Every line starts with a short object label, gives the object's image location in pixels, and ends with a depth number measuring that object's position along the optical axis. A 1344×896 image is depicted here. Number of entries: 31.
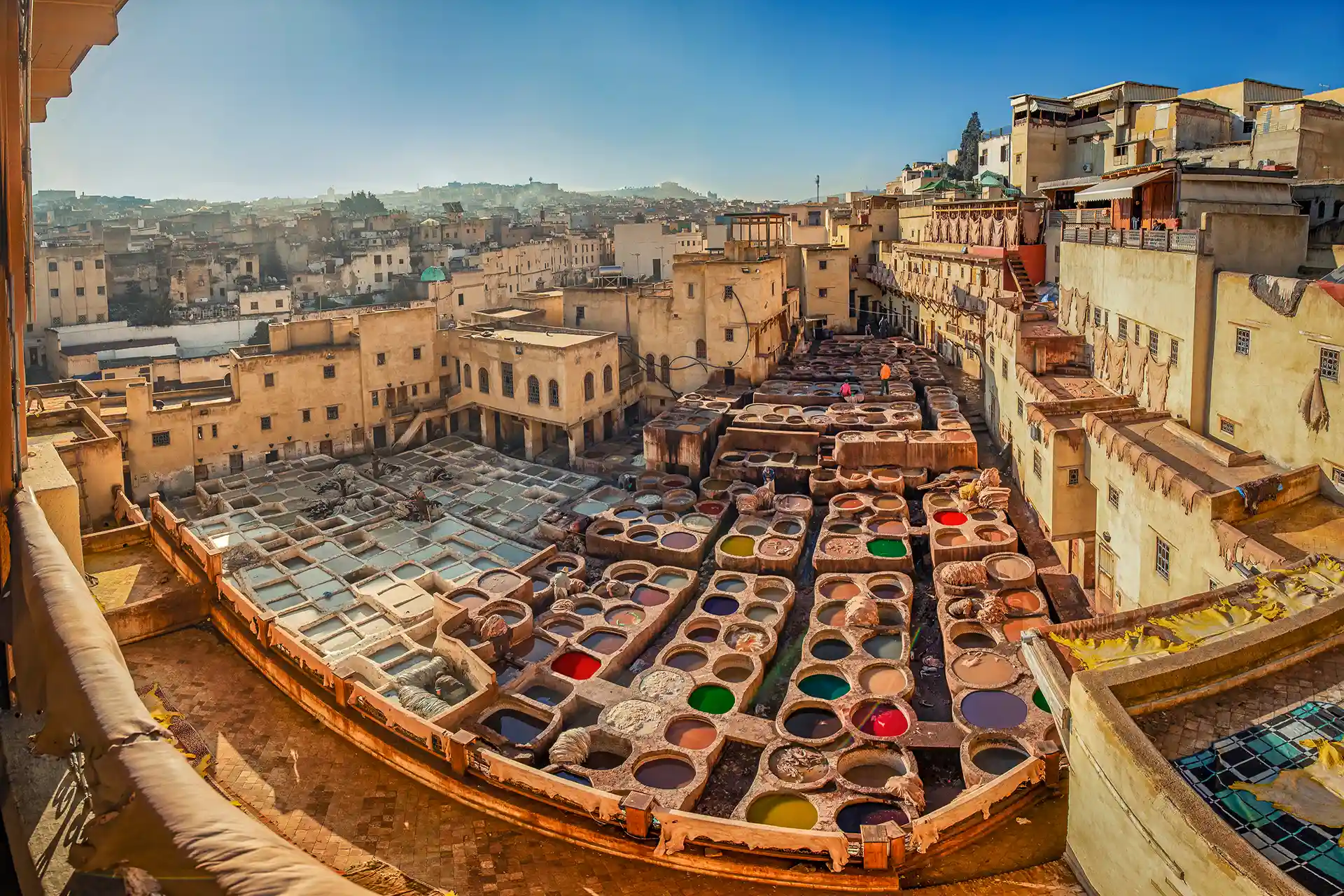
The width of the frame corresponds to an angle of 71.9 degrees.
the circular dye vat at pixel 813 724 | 17.83
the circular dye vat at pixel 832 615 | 21.62
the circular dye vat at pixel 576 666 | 20.30
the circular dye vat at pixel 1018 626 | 19.69
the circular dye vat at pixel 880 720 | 17.48
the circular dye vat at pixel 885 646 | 20.33
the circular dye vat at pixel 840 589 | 22.84
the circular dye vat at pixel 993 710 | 17.22
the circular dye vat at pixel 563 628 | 22.27
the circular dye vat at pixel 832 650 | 20.52
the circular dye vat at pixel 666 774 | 16.53
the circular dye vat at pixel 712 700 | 18.92
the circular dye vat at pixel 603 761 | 17.56
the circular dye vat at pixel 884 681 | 18.94
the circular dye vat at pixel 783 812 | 15.32
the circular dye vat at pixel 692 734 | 17.66
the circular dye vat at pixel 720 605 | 22.80
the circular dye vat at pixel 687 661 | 20.50
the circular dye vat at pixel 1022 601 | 20.55
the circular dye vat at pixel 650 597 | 23.31
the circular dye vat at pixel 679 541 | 25.86
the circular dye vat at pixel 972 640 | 19.84
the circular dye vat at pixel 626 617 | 22.25
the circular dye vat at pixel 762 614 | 22.14
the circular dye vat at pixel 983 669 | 18.39
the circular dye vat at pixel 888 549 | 24.48
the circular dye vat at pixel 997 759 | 15.95
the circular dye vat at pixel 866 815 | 15.14
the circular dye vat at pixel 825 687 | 19.16
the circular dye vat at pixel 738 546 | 25.28
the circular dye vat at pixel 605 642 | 21.03
